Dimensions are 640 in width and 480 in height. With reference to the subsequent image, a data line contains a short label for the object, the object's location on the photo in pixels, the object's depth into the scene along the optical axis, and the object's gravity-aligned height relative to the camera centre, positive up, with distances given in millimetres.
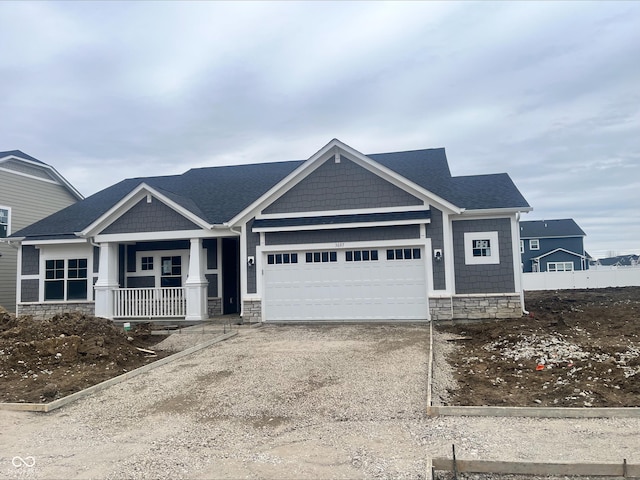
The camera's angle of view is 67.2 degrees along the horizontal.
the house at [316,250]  13898 +664
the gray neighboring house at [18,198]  20906 +3741
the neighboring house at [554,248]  41781 +1426
